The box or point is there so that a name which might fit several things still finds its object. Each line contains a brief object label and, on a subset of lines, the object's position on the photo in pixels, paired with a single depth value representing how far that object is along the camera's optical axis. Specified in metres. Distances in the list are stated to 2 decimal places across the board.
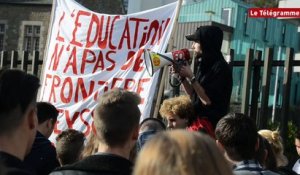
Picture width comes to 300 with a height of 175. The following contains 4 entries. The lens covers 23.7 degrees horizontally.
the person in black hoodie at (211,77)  5.71
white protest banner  7.11
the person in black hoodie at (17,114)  3.16
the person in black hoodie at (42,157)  4.90
